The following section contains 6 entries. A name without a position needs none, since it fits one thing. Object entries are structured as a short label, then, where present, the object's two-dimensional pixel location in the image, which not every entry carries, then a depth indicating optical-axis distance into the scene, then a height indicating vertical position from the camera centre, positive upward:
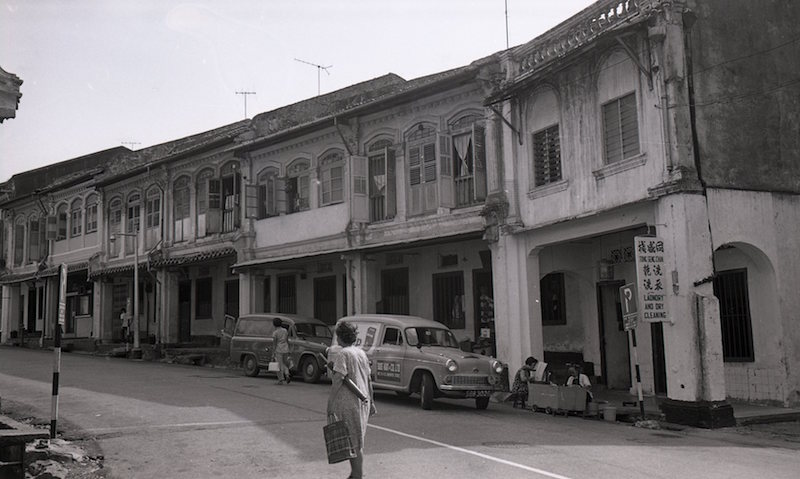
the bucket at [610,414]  13.84 -1.66
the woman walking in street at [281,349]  19.06 -0.39
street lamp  29.57 +1.00
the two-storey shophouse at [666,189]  13.69 +2.90
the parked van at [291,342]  19.73 -0.23
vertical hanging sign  13.60 +0.92
